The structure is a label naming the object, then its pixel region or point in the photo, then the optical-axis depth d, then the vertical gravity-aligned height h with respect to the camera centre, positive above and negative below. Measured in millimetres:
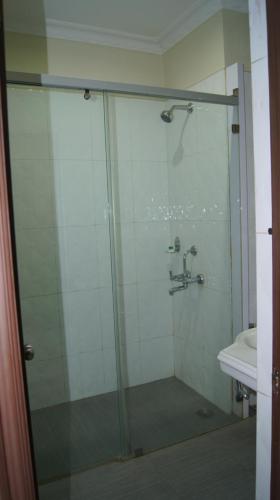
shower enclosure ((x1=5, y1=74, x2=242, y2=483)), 2191 -286
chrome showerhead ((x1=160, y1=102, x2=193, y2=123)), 2455 +743
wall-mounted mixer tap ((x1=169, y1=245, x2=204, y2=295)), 2516 -474
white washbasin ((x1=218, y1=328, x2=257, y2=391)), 1280 -575
